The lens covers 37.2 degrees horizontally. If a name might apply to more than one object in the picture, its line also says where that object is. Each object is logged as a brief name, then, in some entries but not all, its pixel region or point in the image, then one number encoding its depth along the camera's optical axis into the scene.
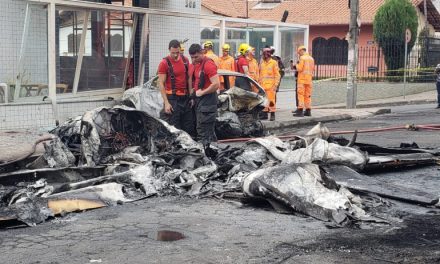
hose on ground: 13.65
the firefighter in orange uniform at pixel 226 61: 15.48
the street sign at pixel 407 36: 27.16
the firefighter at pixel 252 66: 15.89
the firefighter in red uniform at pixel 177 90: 10.43
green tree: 34.47
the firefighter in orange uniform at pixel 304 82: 16.47
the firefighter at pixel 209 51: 15.06
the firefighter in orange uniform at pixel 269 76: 15.30
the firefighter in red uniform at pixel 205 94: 10.31
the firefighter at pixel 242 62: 15.49
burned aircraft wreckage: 6.63
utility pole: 19.28
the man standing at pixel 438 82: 20.88
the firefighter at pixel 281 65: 16.40
